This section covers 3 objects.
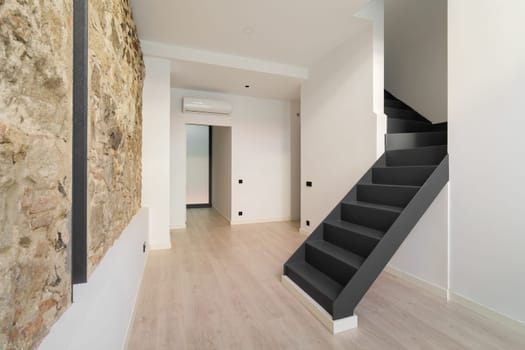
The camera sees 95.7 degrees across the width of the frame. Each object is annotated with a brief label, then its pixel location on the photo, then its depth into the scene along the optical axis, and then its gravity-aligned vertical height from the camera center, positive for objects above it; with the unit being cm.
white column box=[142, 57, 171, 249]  353 +37
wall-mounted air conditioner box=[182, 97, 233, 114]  460 +134
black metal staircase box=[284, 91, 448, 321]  186 -49
